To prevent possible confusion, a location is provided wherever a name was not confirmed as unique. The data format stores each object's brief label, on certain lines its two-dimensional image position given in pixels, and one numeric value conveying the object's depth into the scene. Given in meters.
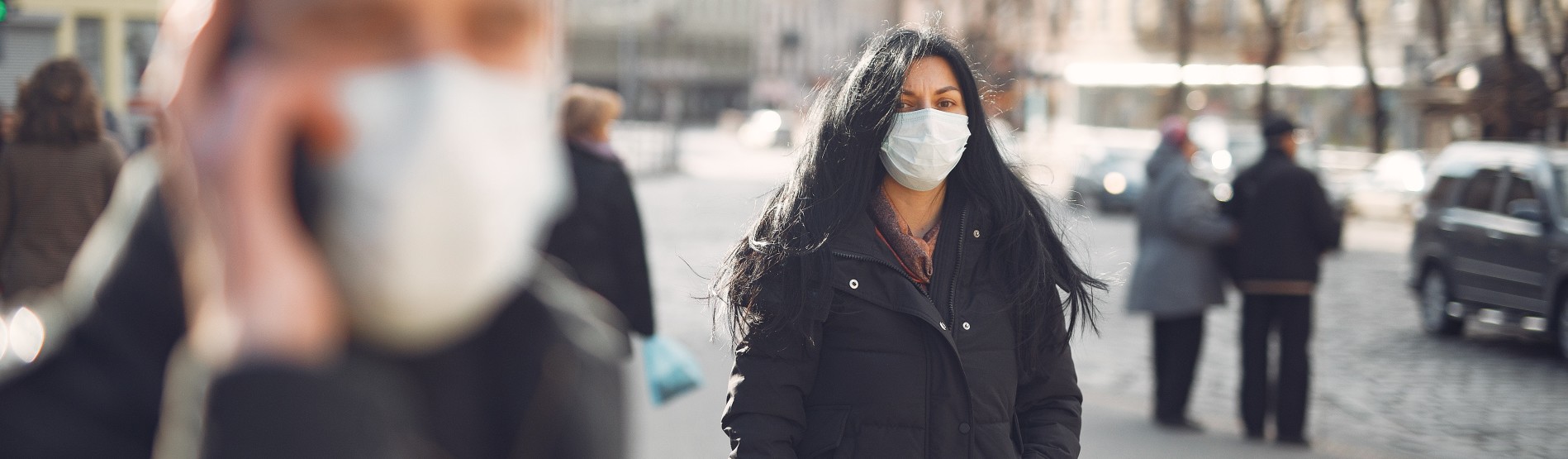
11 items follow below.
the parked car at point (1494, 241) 11.78
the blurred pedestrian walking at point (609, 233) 6.51
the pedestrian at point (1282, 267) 8.06
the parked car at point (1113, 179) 29.41
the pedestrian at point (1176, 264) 8.40
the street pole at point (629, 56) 41.75
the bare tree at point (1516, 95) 17.36
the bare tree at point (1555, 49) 17.56
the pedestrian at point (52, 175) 6.60
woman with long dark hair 2.94
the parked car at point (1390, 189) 29.61
